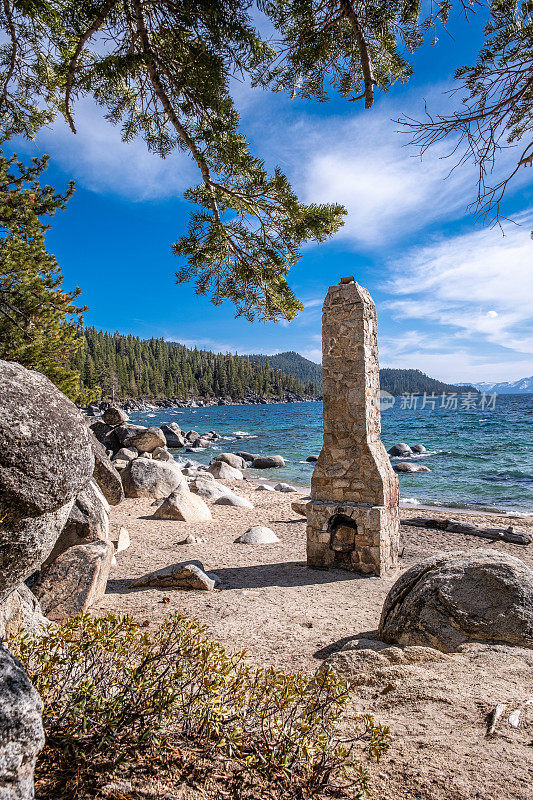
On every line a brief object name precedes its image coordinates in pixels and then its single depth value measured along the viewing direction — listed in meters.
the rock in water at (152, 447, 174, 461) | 19.34
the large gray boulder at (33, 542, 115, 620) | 4.62
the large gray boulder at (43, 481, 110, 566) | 5.93
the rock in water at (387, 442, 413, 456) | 28.89
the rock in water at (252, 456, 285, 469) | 25.88
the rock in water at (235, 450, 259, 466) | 28.51
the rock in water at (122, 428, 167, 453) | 20.33
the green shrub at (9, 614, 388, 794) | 1.88
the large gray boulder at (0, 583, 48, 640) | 3.09
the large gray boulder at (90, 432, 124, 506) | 10.66
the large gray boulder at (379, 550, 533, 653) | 3.72
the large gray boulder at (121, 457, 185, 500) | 12.25
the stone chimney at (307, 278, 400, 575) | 7.23
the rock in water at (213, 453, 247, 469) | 25.16
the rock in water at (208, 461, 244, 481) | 19.86
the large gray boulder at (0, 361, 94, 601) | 2.03
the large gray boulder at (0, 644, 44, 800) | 1.41
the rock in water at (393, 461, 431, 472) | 22.19
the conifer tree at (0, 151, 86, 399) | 7.87
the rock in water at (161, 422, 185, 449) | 35.50
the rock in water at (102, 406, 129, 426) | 24.34
